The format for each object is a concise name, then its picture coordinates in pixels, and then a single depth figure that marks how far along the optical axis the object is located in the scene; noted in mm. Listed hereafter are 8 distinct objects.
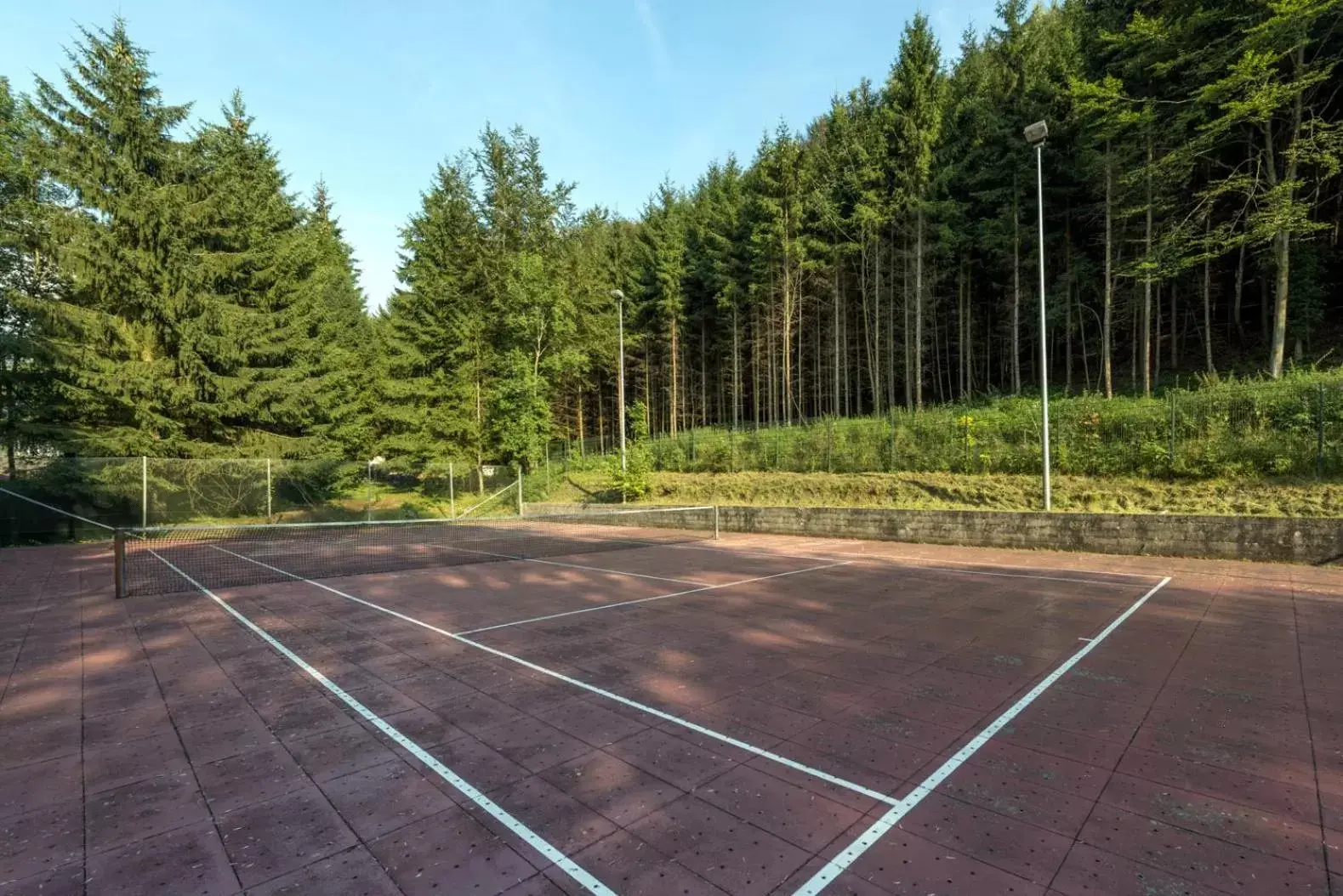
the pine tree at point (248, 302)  21141
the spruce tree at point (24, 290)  18453
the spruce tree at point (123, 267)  18266
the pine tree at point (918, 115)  24562
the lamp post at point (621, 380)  22248
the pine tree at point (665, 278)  35750
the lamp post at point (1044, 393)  12405
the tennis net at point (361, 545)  11023
